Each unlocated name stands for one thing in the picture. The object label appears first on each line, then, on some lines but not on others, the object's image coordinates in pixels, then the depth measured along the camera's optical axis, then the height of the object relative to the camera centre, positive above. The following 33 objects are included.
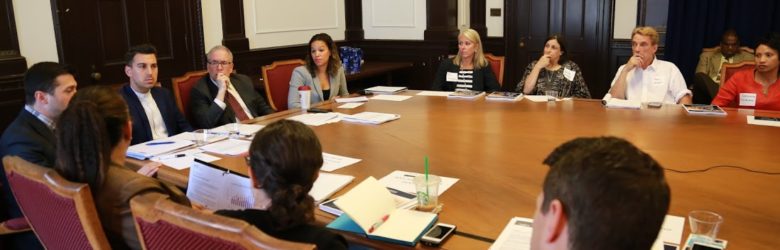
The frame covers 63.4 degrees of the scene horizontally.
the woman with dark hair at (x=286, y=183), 1.47 -0.42
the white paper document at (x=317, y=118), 3.25 -0.58
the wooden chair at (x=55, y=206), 1.64 -0.53
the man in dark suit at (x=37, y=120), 2.37 -0.42
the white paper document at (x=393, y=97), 4.00 -0.59
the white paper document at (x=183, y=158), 2.46 -0.59
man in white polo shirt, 3.81 -0.47
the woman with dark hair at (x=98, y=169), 1.73 -0.43
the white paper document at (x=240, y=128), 3.00 -0.58
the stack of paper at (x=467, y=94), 3.96 -0.57
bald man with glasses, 3.60 -0.51
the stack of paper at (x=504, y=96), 3.83 -0.57
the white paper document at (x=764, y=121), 2.99 -0.59
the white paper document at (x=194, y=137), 2.88 -0.58
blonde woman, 4.52 -0.48
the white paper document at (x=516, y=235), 1.61 -0.61
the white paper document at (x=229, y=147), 2.63 -0.59
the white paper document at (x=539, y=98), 3.78 -0.57
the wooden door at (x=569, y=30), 6.39 -0.30
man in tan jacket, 5.57 -0.52
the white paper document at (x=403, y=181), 2.09 -0.59
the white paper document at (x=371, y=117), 3.22 -0.57
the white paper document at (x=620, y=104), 3.45 -0.57
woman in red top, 3.54 -0.50
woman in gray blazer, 4.15 -0.45
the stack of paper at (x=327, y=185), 2.02 -0.59
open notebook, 1.67 -0.59
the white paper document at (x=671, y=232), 1.60 -0.61
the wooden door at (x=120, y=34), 4.29 -0.17
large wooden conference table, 1.85 -0.60
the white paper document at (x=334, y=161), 2.37 -0.59
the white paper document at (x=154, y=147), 2.60 -0.58
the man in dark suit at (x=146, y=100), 3.22 -0.47
